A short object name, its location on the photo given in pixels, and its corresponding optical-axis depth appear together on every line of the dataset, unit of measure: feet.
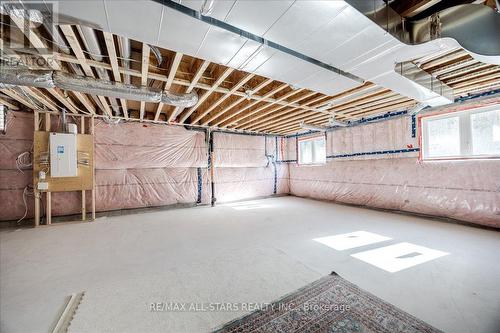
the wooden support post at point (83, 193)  13.93
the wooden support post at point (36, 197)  12.66
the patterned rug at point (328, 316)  4.34
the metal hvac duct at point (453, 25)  4.87
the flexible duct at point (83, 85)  7.52
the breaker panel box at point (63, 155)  12.58
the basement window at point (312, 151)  22.05
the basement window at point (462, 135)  11.09
